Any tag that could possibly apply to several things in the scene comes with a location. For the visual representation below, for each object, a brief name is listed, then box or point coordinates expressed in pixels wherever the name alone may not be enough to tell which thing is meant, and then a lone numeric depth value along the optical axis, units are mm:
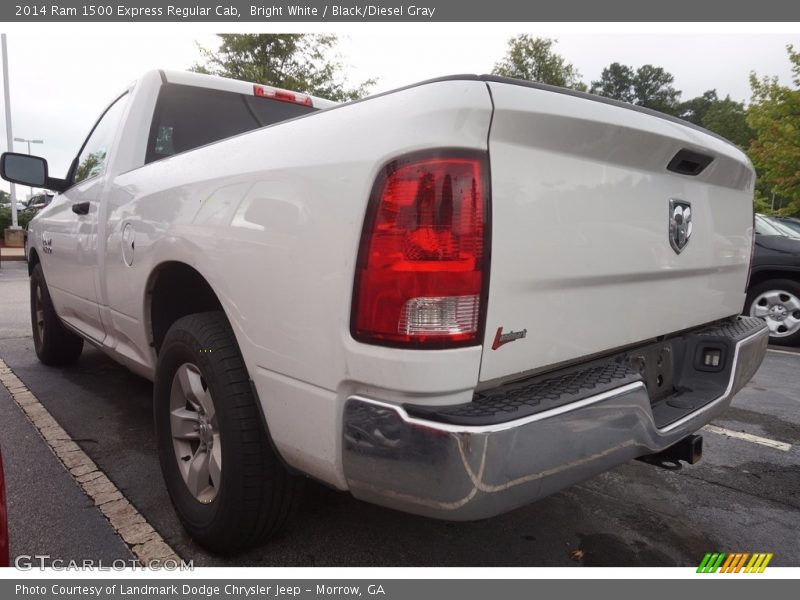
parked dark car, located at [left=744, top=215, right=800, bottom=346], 6316
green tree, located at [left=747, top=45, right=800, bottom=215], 14617
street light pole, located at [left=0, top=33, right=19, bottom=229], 16906
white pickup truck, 1329
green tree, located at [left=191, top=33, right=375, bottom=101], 14773
